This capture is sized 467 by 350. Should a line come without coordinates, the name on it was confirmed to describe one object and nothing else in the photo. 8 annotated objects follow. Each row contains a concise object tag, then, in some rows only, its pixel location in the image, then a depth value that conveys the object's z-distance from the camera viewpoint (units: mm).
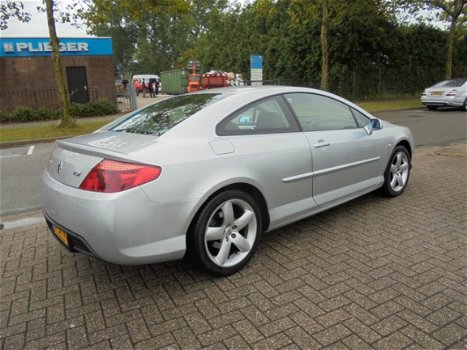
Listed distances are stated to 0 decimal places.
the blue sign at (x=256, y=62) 18031
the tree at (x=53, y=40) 11758
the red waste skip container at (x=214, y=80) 25078
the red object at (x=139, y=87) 36938
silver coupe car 2590
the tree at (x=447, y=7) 20766
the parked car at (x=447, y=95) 16781
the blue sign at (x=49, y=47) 19312
